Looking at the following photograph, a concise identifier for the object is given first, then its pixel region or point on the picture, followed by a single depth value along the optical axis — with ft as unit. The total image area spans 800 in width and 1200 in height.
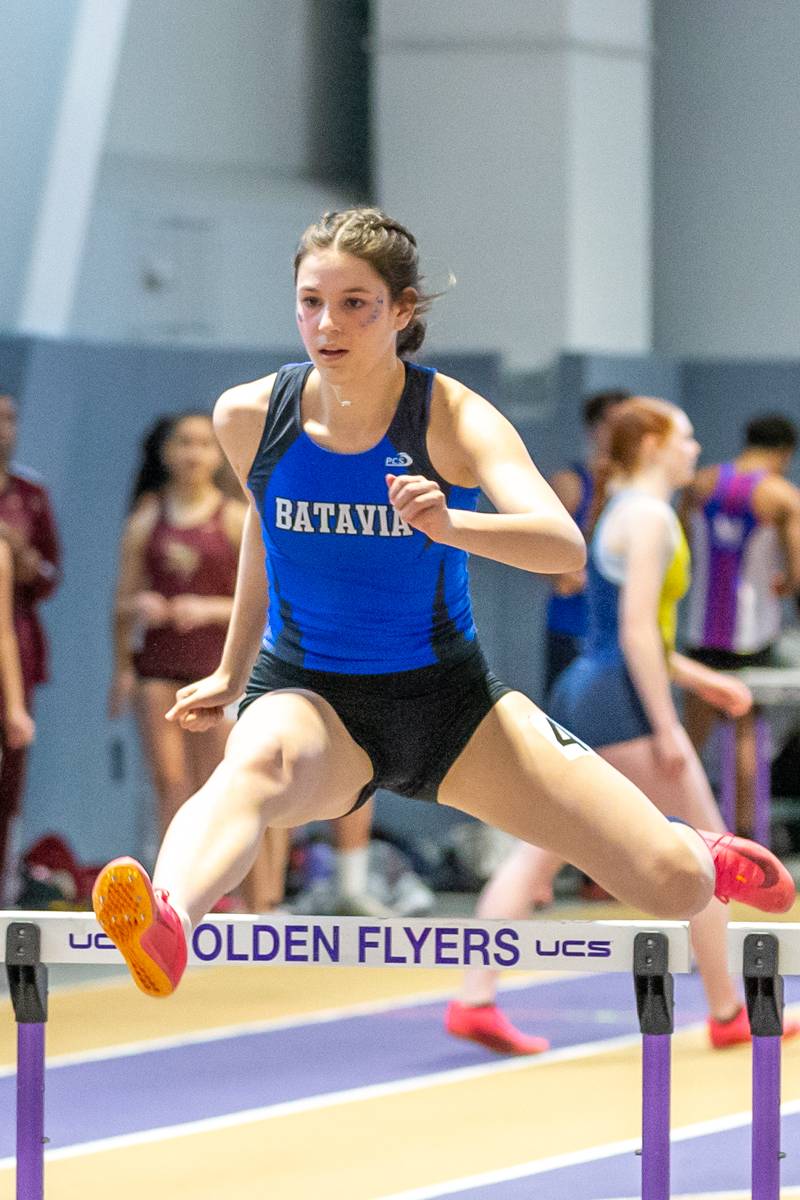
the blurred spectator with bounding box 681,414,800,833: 65.16
